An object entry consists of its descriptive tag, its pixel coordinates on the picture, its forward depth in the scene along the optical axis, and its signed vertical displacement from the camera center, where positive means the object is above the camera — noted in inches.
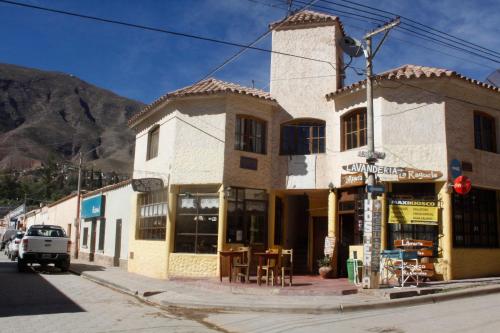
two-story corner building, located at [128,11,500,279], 601.0 +99.7
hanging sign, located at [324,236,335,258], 639.1 -15.6
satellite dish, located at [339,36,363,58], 528.2 +207.2
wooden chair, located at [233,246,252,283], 563.2 -38.9
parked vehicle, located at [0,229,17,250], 1719.5 -32.7
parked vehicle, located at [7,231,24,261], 1037.8 -48.2
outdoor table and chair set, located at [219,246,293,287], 544.1 -37.2
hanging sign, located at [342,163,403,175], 499.8 +69.6
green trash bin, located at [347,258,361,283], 563.1 -37.4
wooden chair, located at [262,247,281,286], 548.1 -37.8
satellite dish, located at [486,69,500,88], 787.6 +264.2
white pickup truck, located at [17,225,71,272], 789.2 -37.8
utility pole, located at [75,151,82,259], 1181.4 +14.5
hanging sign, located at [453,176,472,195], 573.3 +62.5
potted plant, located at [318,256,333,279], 625.2 -42.9
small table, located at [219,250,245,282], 562.4 -27.4
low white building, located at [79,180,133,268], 901.8 +8.1
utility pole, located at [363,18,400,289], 494.3 +9.8
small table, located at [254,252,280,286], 539.5 -28.7
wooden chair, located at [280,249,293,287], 529.0 -36.4
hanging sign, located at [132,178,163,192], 707.5 +68.7
